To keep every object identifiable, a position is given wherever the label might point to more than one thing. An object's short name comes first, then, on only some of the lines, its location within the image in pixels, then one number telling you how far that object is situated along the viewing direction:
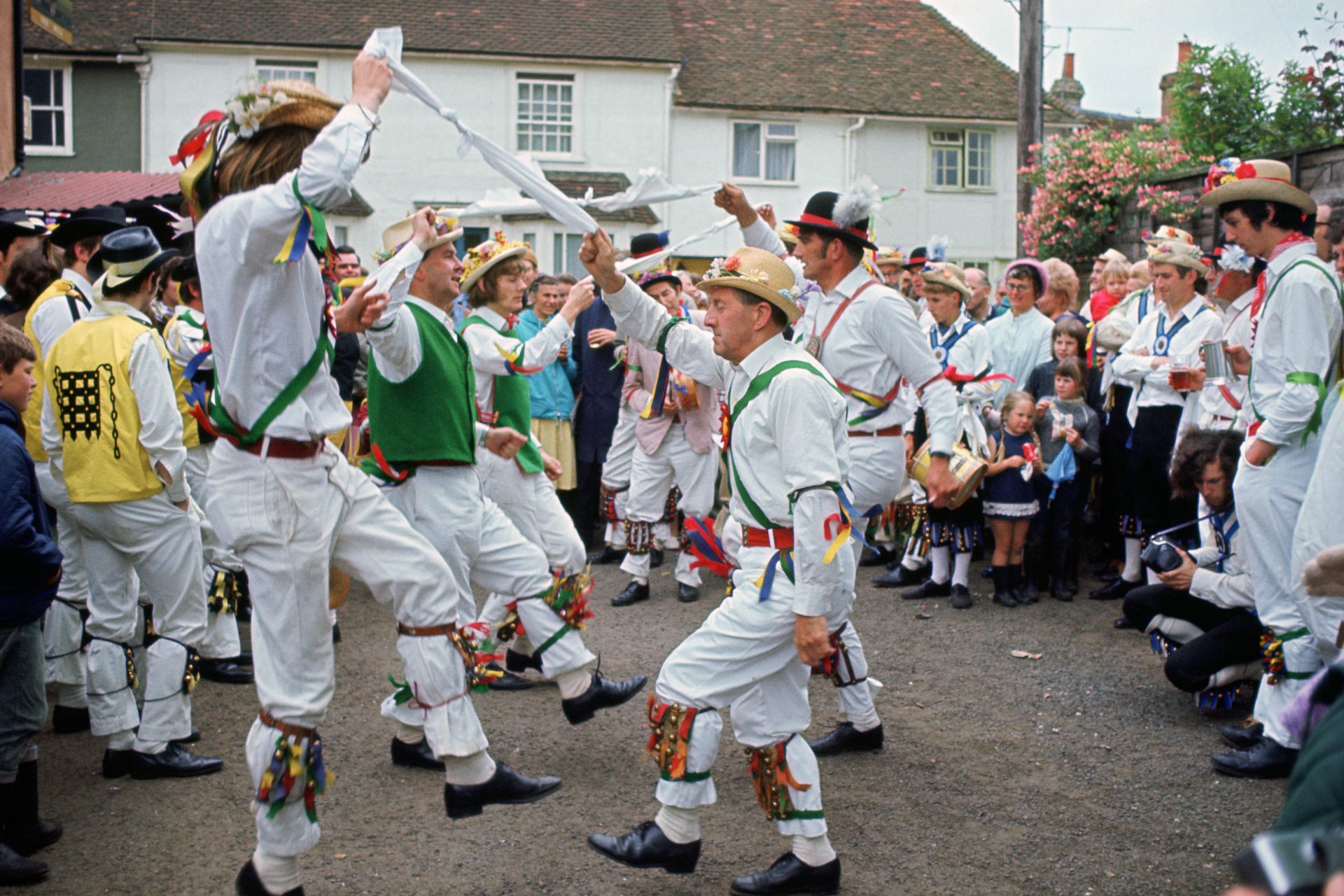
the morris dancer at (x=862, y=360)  5.35
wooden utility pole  15.70
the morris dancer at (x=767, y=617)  3.77
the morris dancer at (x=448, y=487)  5.00
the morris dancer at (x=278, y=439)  3.47
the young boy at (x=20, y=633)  4.07
